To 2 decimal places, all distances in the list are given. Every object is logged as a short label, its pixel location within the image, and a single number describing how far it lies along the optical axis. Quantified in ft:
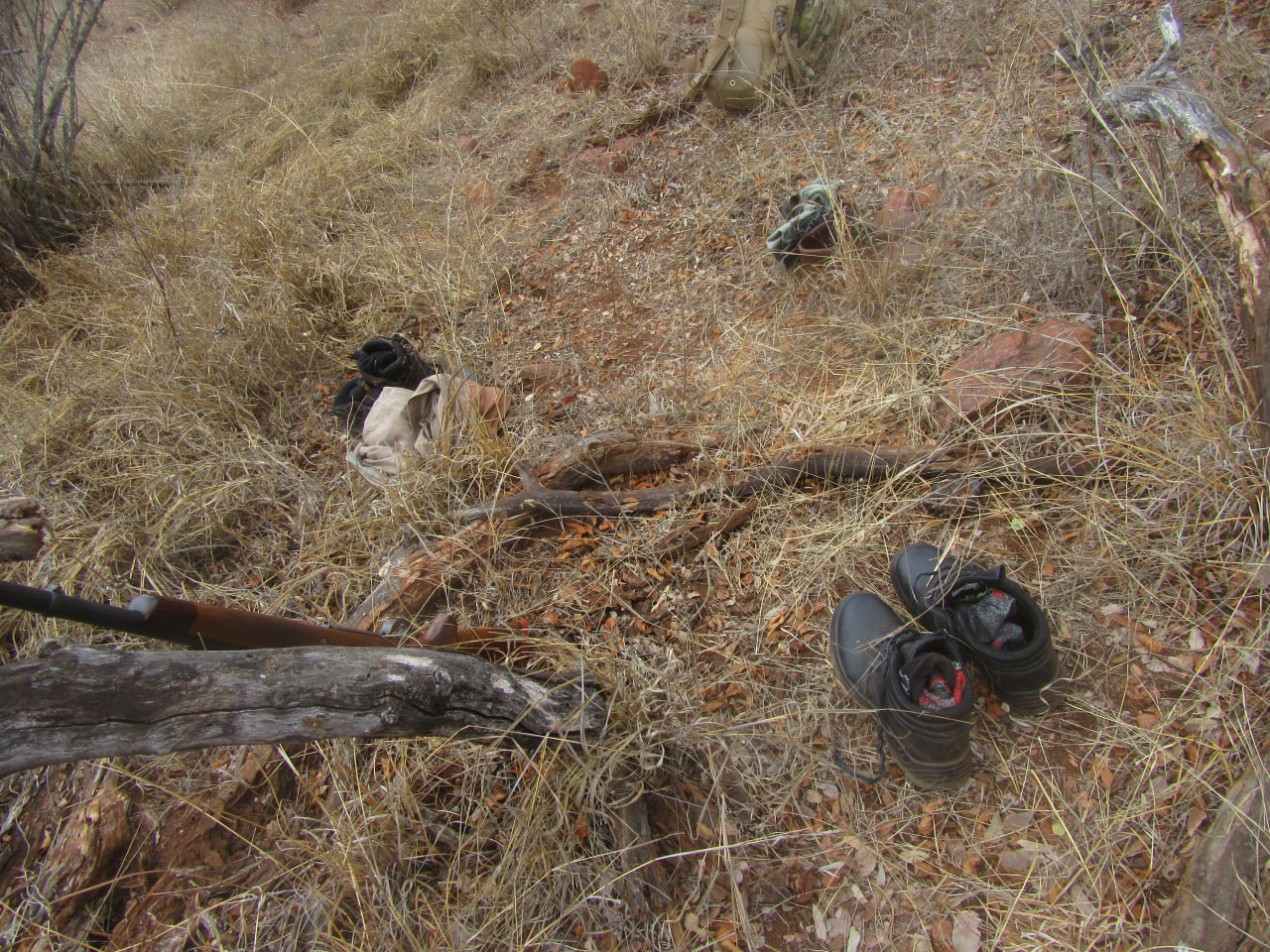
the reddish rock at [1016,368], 5.88
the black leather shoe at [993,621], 4.38
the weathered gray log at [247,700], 2.77
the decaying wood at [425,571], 5.68
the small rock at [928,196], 8.07
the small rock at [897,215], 7.88
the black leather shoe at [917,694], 4.10
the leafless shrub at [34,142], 11.37
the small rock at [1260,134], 6.17
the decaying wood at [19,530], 3.23
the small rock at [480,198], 10.89
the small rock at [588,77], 12.73
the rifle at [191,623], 2.64
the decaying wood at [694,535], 5.93
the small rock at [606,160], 11.00
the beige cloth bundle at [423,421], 6.94
